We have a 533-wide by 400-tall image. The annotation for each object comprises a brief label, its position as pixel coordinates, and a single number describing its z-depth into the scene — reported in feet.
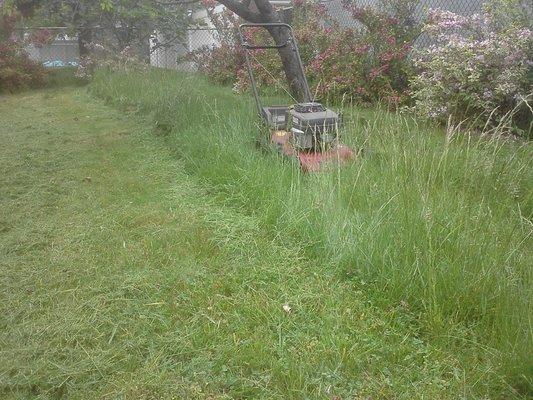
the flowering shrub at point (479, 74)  19.58
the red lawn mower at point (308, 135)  14.69
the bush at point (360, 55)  26.89
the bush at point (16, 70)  40.65
